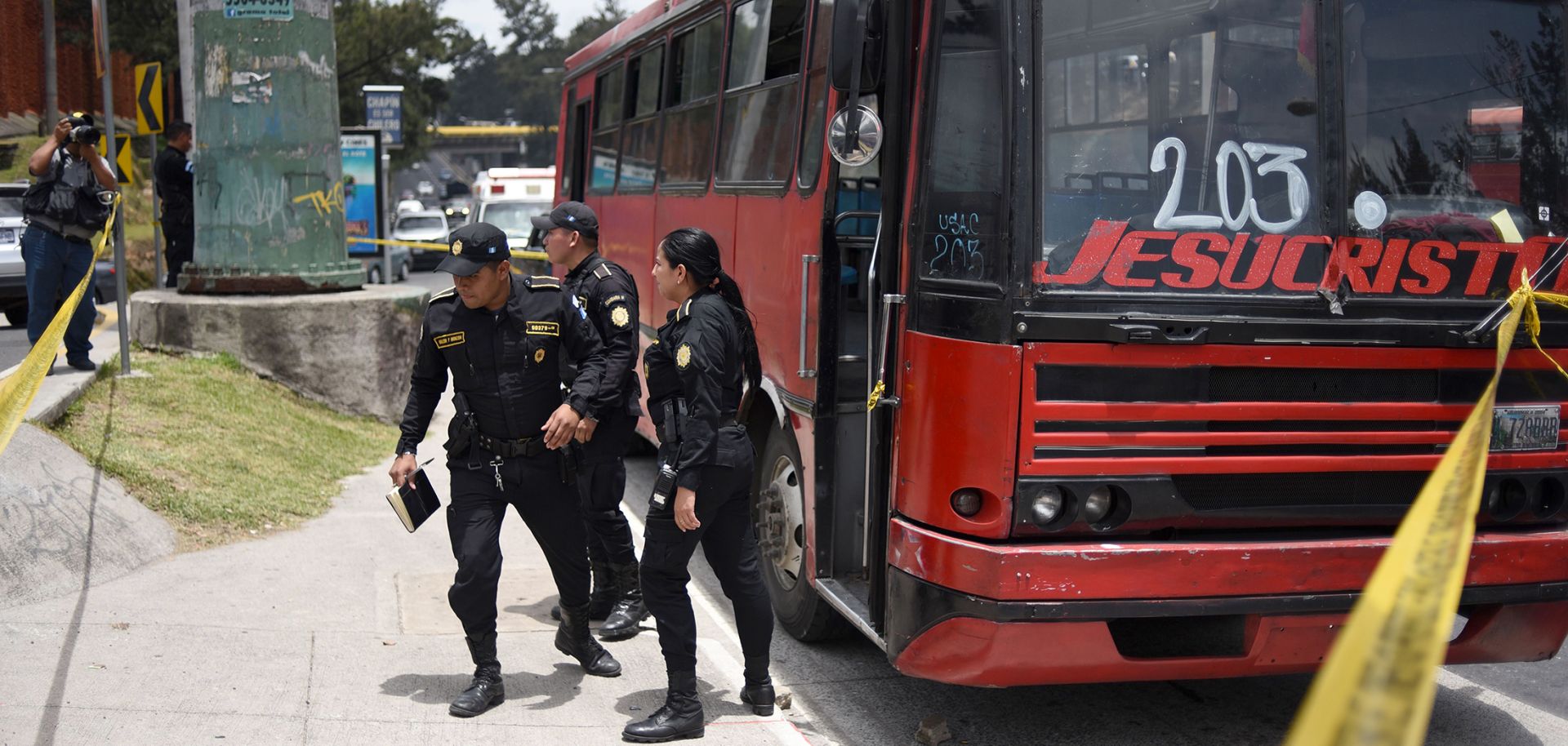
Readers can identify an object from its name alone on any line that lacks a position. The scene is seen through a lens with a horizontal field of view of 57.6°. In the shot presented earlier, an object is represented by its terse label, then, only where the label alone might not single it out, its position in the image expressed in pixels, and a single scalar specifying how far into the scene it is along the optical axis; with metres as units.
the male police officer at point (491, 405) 5.09
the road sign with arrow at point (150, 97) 12.89
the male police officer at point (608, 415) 5.49
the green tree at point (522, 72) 121.56
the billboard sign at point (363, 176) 21.09
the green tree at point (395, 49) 45.31
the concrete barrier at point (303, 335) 10.27
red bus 4.24
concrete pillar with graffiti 10.46
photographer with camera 8.62
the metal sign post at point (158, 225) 13.82
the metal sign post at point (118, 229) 8.24
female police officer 4.75
